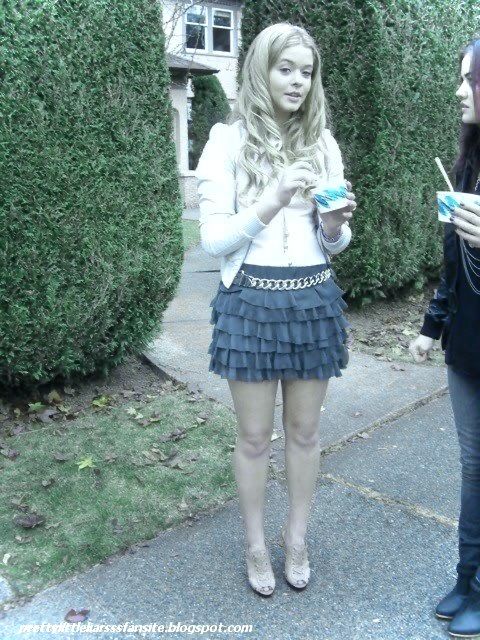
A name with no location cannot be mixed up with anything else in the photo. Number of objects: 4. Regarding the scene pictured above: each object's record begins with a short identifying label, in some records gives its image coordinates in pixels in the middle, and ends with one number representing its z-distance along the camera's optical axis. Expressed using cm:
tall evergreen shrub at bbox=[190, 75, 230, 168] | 1888
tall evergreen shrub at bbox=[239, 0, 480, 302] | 535
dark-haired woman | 207
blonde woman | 231
